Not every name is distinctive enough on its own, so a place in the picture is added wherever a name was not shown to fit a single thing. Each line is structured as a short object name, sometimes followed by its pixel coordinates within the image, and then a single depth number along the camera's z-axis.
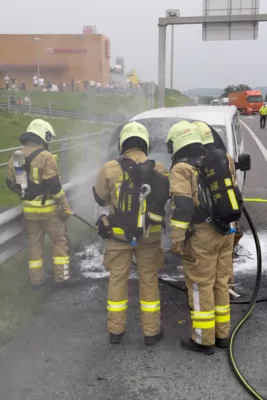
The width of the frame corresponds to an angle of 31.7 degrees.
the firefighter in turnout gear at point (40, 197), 4.62
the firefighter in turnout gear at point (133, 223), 3.61
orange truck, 48.41
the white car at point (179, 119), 5.79
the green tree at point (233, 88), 91.44
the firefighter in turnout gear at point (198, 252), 3.45
